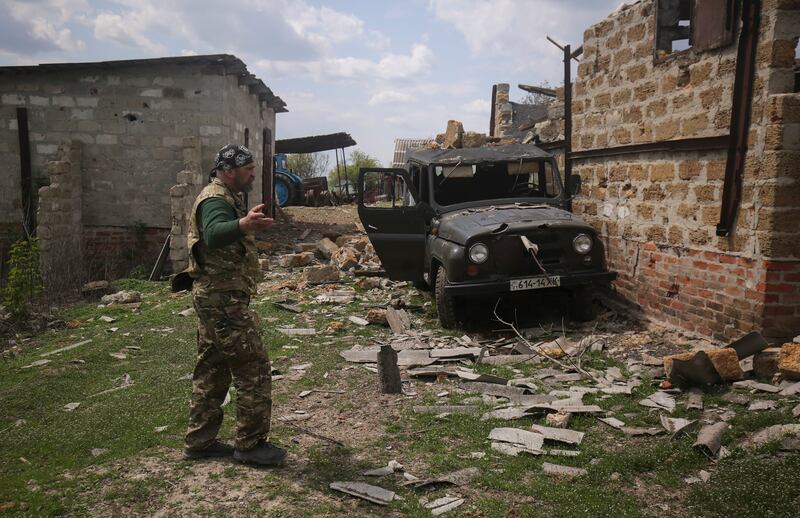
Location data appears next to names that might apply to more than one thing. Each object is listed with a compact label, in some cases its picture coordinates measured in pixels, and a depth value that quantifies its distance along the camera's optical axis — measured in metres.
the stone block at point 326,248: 13.05
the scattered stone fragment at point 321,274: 10.54
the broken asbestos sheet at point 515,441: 4.08
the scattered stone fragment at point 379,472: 3.78
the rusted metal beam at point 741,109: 5.65
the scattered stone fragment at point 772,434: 3.89
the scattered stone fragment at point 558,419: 4.43
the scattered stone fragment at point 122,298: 9.99
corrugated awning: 23.08
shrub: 8.63
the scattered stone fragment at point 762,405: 4.46
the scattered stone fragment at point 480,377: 5.51
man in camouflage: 3.70
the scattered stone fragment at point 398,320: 7.37
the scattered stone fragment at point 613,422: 4.44
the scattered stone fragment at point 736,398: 4.67
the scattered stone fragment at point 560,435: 4.17
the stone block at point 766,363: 5.05
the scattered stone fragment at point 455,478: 3.63
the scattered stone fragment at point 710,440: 3.85
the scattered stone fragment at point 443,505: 3.35
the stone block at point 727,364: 5.02
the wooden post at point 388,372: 5.23
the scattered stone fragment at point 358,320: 7.89
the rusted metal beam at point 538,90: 11.27
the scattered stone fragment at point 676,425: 4.16
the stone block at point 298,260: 12.24
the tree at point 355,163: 37.66
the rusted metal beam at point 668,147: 6.09
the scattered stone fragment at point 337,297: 9.18
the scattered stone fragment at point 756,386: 4.80
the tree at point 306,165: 42.06
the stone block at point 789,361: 4.82
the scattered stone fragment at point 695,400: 4.64
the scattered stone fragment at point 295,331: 7.54
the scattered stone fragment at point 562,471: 3.71
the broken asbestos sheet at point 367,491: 3.44
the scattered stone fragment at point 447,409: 4.80
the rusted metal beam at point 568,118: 8.90
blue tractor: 23.31
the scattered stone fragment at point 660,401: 4.74
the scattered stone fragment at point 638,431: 4.30
